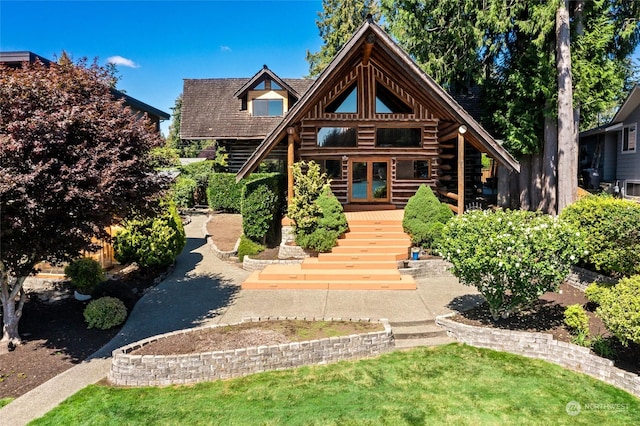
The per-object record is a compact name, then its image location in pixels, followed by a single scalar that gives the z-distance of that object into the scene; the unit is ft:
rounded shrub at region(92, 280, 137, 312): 35.46
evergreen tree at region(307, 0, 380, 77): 137.69
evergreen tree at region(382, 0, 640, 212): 57.31
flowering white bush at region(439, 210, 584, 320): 26.84
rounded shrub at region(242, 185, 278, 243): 48.65
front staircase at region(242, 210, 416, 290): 39.86
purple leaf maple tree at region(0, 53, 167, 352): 23.49
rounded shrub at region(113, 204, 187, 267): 41.68
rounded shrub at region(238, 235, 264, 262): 48.55
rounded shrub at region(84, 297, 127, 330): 30.94
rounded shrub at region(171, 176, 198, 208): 83.51
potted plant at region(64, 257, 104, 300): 34.86
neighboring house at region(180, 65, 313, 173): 81.61
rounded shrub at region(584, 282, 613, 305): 26.33
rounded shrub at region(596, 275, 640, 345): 22.31
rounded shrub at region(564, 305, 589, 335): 27.20
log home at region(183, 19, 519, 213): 49.42
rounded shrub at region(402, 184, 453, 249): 45.52
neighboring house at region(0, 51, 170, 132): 49.19
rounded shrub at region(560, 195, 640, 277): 32.53
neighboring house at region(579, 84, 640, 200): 73.05
